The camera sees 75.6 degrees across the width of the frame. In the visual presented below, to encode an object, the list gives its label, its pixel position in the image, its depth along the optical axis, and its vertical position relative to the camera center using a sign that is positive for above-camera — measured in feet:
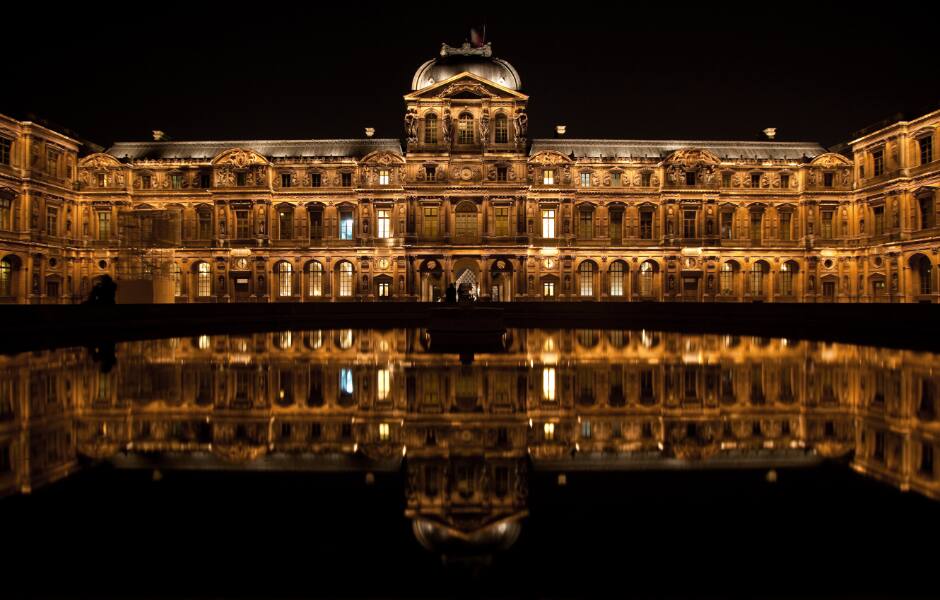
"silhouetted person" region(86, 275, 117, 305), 86.22 +2.18
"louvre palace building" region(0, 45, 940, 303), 151.33 +23.36
